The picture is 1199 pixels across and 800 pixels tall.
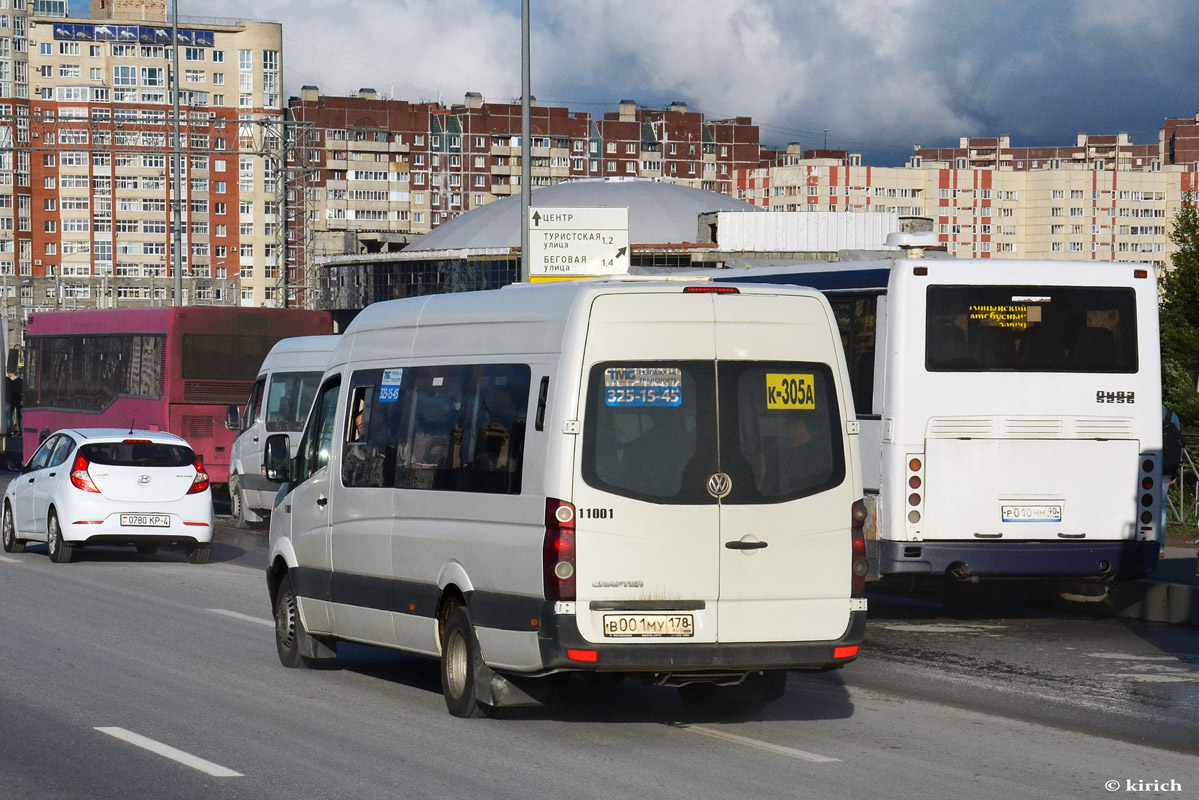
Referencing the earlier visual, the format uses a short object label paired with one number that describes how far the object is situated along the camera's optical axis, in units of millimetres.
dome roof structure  97125
